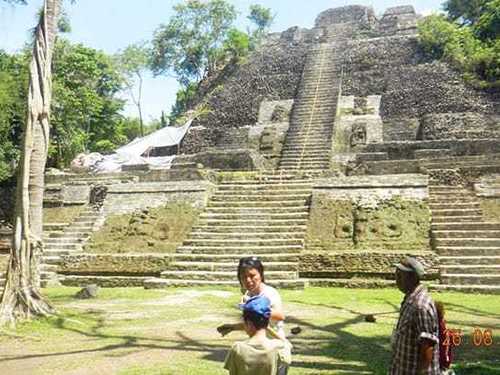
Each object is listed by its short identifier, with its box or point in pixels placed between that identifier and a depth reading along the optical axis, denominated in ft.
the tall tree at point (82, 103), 74.02
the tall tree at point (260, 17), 119.68
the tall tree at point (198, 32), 103.81
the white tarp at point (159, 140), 71.03
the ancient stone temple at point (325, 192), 31.63
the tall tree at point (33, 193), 21.34
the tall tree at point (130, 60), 112.78
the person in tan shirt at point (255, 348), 8.61
